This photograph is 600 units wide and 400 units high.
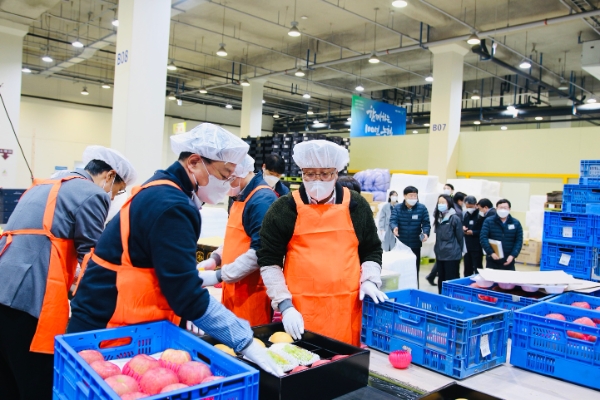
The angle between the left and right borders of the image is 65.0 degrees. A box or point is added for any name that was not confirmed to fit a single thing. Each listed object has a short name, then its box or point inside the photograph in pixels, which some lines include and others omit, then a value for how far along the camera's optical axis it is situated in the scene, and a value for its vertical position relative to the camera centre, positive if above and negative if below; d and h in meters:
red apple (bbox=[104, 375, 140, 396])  1.11 -0.49
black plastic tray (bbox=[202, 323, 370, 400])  1.35 -0.57
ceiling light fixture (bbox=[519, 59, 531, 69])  10.60 +3.16
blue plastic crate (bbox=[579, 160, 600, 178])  4.36 +0.38
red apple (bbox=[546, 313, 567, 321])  2.07 -0.48
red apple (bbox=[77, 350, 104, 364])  1.24 -0.47
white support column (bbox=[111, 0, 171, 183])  5.75 +1.19
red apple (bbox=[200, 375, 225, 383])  1.18 -0.49
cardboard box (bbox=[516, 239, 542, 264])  10.06 -1.00
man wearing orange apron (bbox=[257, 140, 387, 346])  2.09 -0.31
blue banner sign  11.86 +2.03
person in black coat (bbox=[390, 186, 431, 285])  6.70 -0.37
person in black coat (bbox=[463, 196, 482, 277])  6.87 -0.50
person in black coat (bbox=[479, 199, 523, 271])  6.01 -0.42
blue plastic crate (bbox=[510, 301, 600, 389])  1.79 -0.56
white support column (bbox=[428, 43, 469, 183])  11.06 +2.19
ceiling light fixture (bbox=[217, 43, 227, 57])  11.24 +3.20
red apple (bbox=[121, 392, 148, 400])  1.09 -0.51
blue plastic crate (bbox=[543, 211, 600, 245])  4.10 -0.18
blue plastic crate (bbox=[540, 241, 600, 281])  4.13 -0.46
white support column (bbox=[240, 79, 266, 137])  15.67 +2.65
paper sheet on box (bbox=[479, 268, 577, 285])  2.49 -0.40
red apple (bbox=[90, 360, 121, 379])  1.18 -0.49
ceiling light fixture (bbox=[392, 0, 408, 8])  7.84 +3.24
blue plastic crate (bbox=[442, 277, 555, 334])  2.35 -0.49
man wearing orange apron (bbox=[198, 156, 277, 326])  2.34 -0.35
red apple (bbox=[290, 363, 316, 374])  1.52 -0.58
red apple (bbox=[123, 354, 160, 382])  1.23 -0.49
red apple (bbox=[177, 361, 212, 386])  1.20 -0.49
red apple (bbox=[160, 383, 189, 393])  1.13 -0.49
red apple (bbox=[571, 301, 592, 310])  2.37 -0.49
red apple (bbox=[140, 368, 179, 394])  1.16 -0.50
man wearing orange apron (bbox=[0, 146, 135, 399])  2.04 -0.42
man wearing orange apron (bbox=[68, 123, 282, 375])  1.38 -0.25
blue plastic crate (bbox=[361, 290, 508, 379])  1.78 -0.55
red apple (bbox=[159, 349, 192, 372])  1.28 -0.49
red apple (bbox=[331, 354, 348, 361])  1.50 -0.54
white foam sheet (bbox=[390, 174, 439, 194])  9.66 +0.32
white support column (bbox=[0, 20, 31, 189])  10.22 +1.90
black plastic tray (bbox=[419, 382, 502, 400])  1.39 -0.58
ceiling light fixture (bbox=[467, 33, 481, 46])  8.71 +3.00
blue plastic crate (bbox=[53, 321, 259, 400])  1.05 -0.47
